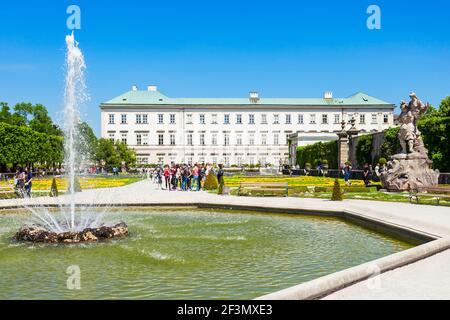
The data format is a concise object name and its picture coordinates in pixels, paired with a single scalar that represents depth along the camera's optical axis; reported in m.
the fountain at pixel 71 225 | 8.84
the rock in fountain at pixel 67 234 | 8.77
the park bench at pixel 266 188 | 18.59
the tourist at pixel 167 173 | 25.16
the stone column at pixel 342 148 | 38.28
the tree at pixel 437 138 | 27.17
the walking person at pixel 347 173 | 25.45
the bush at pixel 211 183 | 23.20
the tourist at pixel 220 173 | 22.34
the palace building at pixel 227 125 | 77.19
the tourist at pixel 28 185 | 18.96
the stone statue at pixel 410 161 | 18.84
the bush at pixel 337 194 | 15.95
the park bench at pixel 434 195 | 14.40
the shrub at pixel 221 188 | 19.47
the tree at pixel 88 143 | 65.35
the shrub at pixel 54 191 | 19.17
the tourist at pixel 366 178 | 22.60
